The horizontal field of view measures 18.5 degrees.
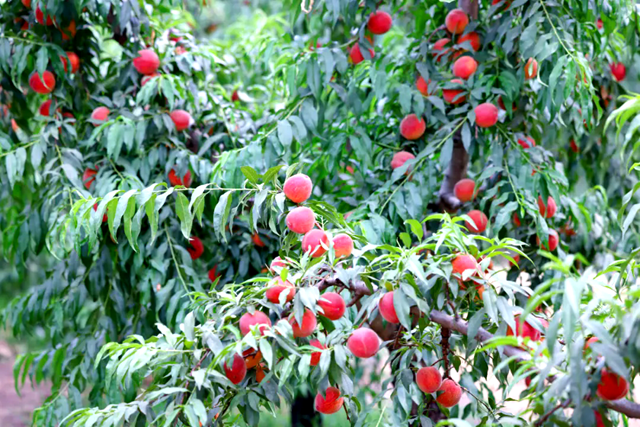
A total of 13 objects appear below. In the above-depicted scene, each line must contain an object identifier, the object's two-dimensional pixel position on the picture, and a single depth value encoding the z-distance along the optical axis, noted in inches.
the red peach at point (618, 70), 228.8
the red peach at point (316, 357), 173.3
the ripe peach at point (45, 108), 222.0
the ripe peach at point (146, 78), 217.6
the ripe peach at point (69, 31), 217.4
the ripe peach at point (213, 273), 217.2
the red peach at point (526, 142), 209.7
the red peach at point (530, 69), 203.9
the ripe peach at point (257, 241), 211.6
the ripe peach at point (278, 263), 177.6
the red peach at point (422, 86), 209.3
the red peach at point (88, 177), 214.3
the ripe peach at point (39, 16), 211.8
